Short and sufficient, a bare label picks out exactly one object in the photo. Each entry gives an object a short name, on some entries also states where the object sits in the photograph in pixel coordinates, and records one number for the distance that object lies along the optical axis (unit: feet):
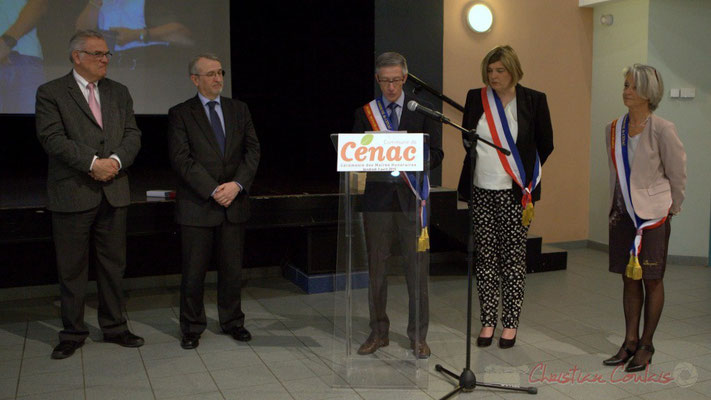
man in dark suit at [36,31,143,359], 12.31
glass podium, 10.84
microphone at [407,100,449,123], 9.51
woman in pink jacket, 11.27
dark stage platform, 14.88
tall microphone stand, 10.08
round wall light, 20.10
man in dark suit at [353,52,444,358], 10.85
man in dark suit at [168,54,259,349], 12.82
